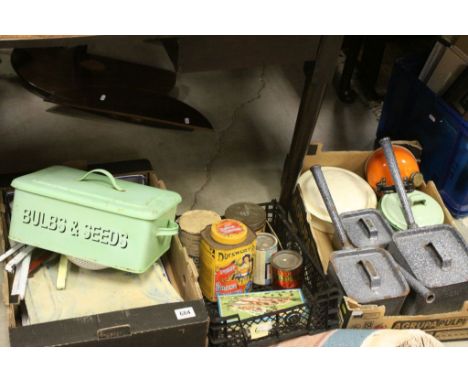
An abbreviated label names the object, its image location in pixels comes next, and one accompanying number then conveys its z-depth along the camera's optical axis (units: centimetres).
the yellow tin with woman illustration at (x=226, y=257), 150
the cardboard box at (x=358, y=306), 145
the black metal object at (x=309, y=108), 151
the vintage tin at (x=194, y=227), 161
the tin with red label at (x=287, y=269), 158
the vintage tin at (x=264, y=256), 161
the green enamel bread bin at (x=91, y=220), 142
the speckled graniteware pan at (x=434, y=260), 153
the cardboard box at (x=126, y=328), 122
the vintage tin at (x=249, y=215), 169
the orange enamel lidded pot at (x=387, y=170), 192
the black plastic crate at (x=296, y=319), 141
